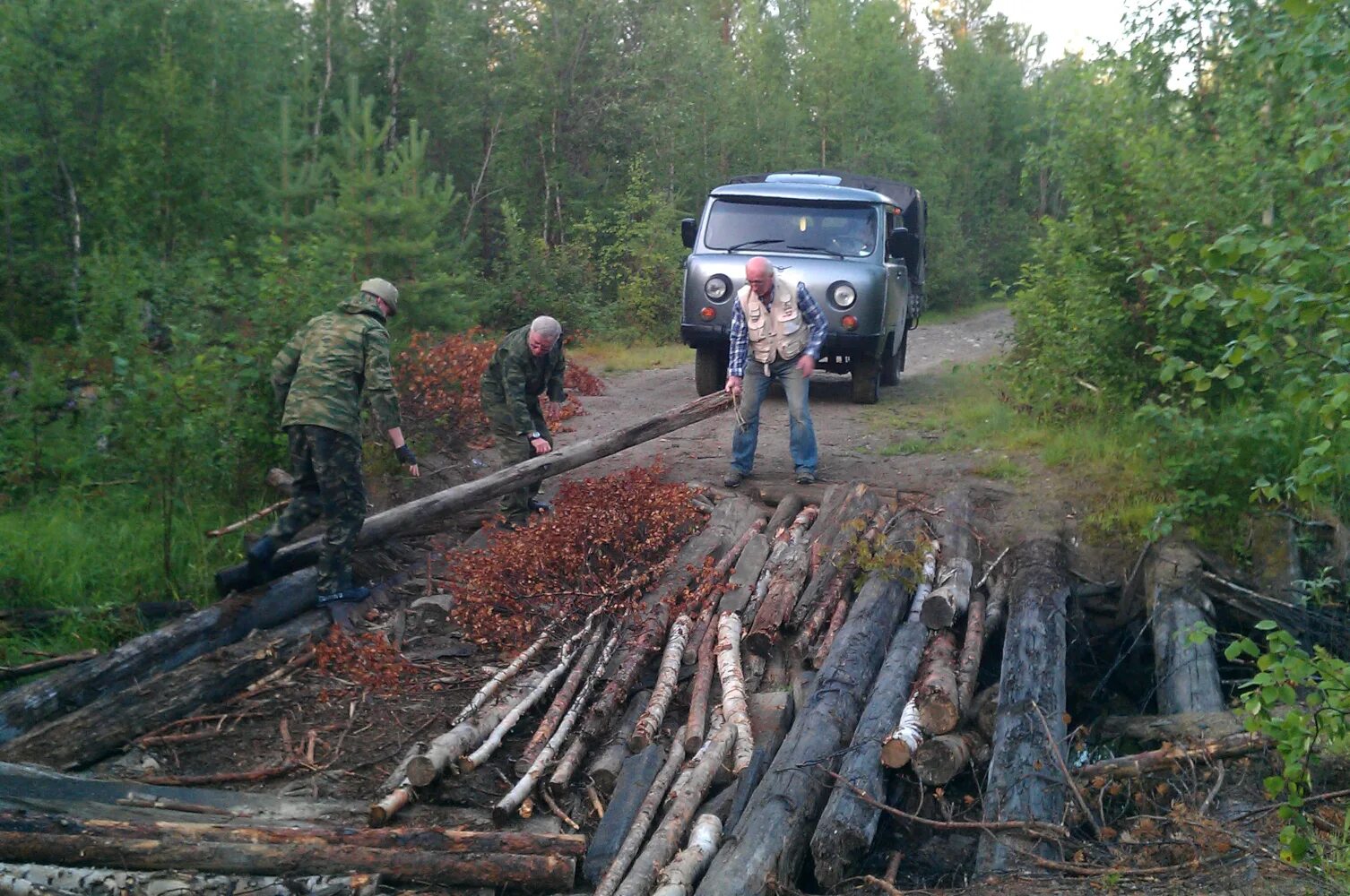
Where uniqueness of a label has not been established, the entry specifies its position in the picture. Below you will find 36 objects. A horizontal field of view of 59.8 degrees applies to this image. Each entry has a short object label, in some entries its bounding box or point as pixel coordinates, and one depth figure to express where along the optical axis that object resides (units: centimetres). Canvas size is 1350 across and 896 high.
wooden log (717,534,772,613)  749
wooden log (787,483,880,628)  741
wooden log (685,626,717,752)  583
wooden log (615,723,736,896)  458
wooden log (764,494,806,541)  884
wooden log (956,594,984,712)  635
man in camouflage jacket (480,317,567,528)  916
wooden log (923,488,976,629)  703
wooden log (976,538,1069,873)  504
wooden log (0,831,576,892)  444
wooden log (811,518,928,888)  484
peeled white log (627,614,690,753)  589
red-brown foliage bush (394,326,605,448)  1147
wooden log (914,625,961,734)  581
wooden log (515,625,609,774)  594
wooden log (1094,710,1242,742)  589
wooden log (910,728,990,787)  552
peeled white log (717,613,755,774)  577
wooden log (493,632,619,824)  532
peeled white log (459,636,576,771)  578
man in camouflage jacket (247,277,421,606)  763
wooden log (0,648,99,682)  635
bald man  965
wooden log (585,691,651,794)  566
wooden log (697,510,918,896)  461
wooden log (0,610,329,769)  571
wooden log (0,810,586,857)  455
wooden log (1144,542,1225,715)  663
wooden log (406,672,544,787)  550
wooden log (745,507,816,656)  698
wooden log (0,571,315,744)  584
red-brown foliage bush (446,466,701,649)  762
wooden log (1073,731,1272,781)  548
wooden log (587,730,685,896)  462
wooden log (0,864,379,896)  434
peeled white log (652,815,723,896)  448
